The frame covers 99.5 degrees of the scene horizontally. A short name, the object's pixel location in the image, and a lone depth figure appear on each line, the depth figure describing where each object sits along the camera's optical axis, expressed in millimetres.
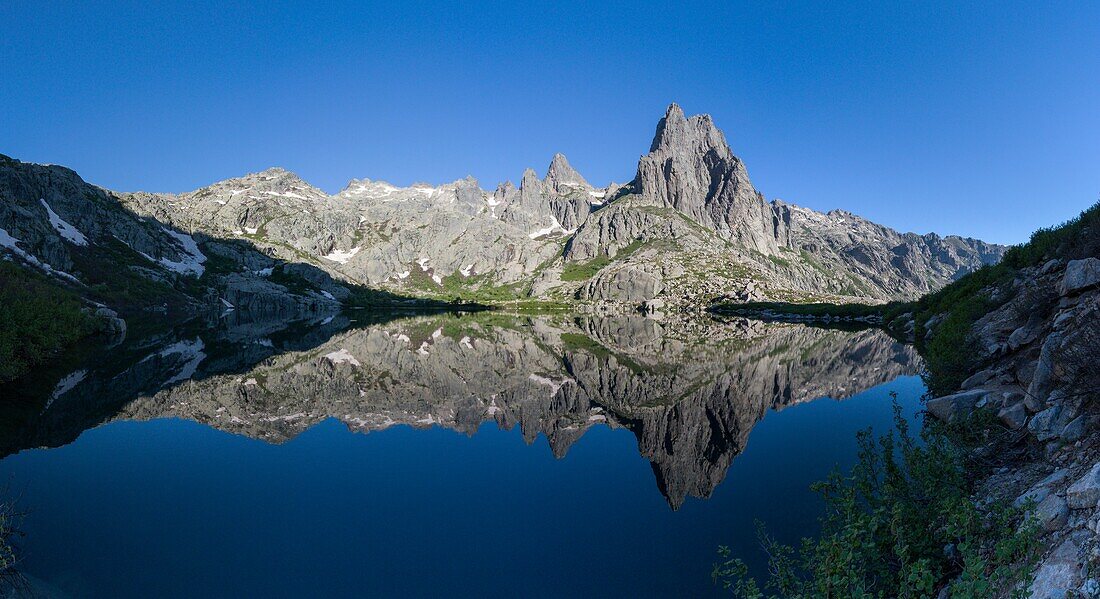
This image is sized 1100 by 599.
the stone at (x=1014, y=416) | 12719
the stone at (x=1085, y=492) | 6965
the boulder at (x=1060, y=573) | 6000
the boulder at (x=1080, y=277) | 15016
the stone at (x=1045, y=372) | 12547
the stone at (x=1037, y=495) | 8422
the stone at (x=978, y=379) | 18078
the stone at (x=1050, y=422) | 10773
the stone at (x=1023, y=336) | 17172
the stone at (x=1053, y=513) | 7254
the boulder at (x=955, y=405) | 15758
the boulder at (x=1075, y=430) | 9757
